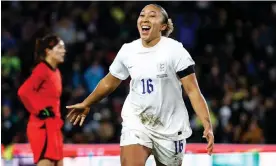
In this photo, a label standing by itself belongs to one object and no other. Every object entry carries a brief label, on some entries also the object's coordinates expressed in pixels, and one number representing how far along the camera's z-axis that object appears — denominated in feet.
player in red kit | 49.77
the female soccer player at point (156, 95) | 38.91
